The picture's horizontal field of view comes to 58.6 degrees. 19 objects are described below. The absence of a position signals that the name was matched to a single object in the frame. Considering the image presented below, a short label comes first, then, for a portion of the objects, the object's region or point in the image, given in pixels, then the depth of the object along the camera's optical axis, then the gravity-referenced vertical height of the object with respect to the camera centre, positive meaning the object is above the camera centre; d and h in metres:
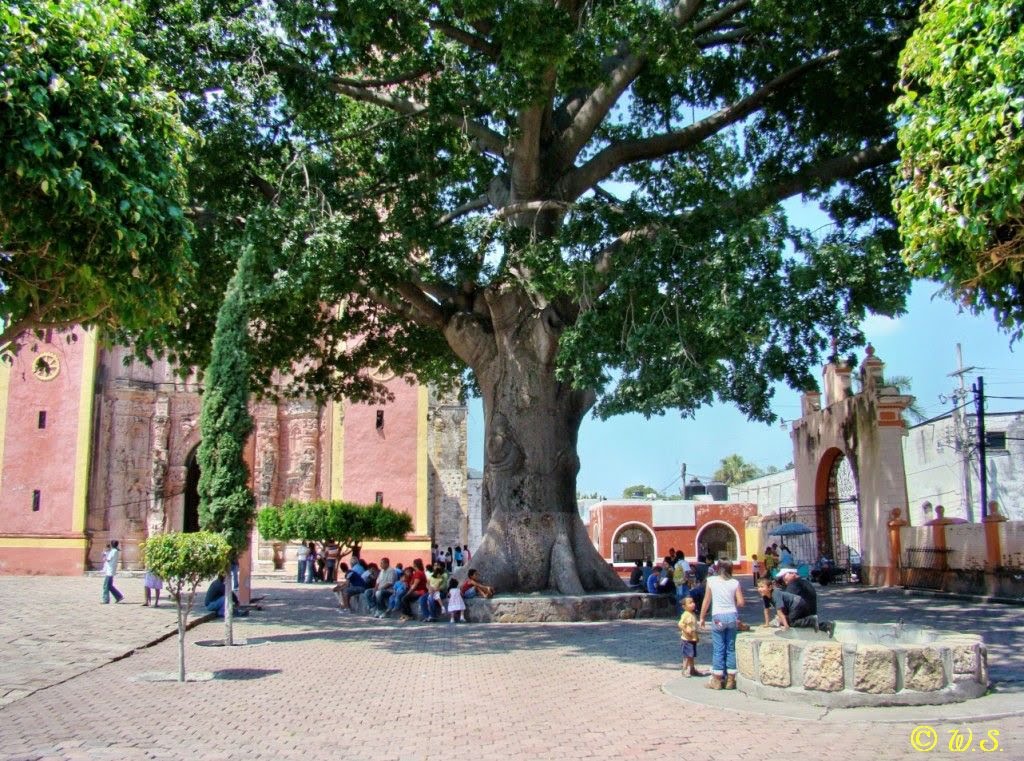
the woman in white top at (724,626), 8.55 -0.95
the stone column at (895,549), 21.23 -0.60
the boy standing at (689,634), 9.17 -1.10
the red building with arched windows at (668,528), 43.34 -0.16
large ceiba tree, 12.34 +5.76
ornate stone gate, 21.56 +1.62
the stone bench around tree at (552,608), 14.90 -1.36
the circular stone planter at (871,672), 7.46 -1.23
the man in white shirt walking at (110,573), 18.60 -0.91
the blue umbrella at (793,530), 24.14 -0.16
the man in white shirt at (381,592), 17.39 -1.24
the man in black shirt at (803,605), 9.72 -0.86
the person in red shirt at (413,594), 16.72 -1.23
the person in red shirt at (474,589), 15.41 -1.07
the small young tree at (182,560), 9.66 -0.34
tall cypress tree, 13.35 +1.48
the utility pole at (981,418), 22.55 +2.61
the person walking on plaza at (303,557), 29.11 -0.97
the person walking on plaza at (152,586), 17.59 -1.13
